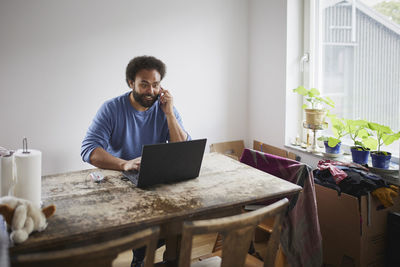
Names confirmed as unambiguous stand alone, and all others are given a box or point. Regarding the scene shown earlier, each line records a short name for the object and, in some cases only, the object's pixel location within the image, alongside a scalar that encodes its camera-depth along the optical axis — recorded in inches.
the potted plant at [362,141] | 101.0
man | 89.7
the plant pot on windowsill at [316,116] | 112.4
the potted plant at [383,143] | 94.5
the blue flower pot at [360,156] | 101.0
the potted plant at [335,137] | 107.3
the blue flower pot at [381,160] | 95.6
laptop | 64.6
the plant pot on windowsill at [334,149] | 110.0
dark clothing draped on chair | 79.7
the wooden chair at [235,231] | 45.4
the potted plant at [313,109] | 112.3
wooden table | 51.1
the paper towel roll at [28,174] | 54.4
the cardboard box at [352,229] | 89.2
